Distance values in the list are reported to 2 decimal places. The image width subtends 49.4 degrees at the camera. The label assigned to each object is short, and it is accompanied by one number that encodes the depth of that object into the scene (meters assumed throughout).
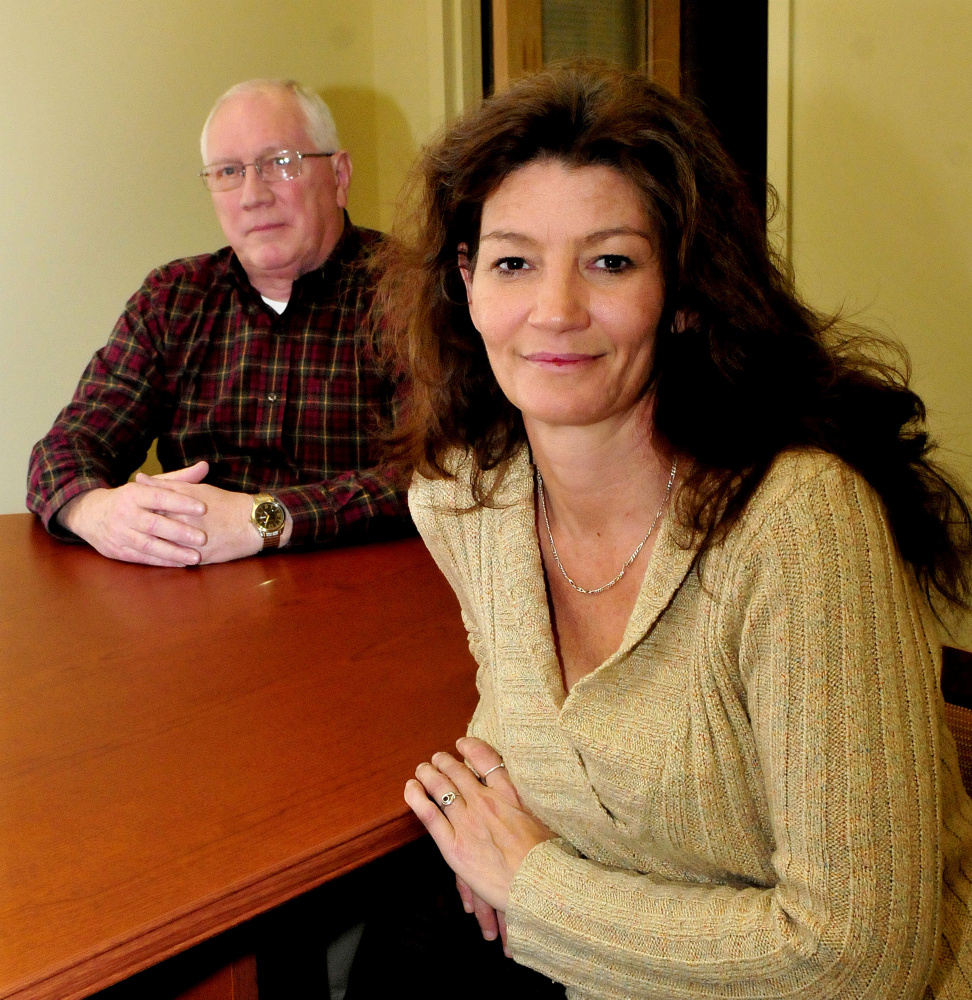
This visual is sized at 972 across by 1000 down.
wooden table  0.77
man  2.13
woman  0.82
